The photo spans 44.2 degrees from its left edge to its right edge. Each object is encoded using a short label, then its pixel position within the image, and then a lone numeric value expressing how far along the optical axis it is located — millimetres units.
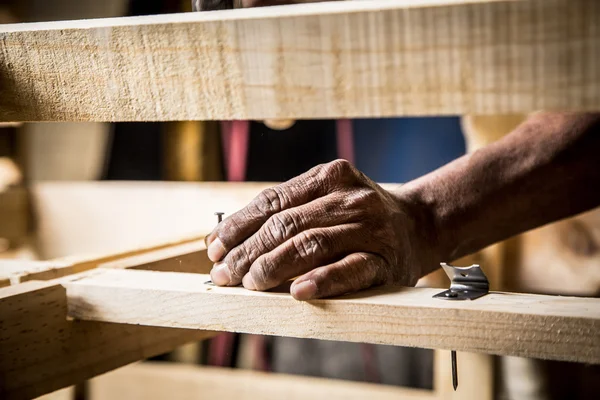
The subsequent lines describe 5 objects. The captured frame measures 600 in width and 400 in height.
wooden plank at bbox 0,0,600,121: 494
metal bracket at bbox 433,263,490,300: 793
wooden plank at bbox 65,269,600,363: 700
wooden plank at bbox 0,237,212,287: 1012
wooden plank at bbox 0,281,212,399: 868
